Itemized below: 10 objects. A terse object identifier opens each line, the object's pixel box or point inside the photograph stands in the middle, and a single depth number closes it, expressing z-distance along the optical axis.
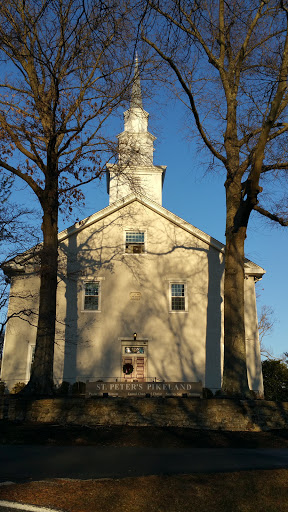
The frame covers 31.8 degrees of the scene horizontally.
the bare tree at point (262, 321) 37.20
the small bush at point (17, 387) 21.03
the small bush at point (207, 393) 20.30
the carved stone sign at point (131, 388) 16.22
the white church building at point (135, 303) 21.75
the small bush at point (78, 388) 20.64
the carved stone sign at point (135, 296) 22.59
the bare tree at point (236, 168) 15.11
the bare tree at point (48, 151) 15.31
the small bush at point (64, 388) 20.53
